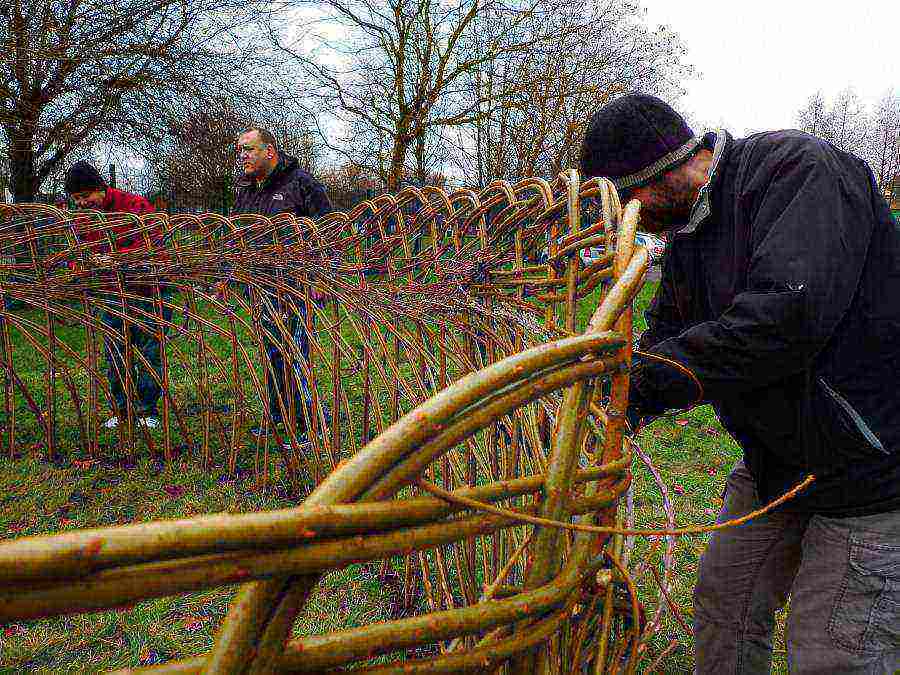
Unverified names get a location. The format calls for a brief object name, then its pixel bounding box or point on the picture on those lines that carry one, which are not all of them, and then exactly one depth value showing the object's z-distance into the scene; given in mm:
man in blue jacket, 3727
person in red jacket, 3814
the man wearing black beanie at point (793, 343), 1088
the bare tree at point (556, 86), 10312
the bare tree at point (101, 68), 7508
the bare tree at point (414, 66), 10883
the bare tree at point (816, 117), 34938
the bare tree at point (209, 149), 9477
